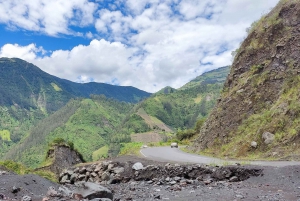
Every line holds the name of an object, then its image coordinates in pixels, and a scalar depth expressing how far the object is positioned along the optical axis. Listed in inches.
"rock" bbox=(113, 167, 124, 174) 743.0
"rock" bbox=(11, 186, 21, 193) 433.6
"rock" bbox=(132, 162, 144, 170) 712.4
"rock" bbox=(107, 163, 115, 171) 778.2
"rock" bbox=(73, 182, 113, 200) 390.1
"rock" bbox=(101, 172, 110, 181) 743.9
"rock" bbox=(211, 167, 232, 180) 569.3
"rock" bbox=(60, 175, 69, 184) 858.0
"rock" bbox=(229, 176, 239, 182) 548.2
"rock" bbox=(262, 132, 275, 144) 904.3
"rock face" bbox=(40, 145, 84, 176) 1392.4
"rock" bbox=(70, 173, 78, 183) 855.5
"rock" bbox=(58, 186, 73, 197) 470.8
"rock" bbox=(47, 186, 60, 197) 403.8
